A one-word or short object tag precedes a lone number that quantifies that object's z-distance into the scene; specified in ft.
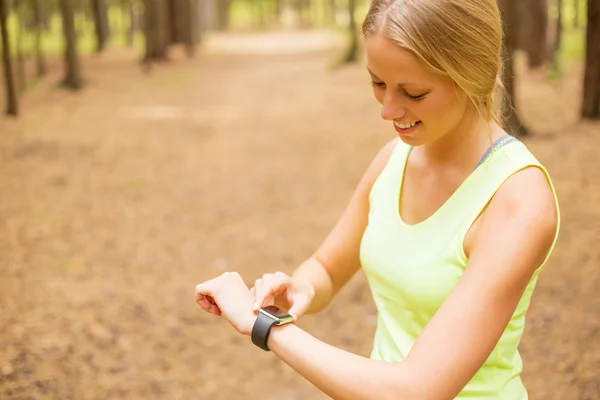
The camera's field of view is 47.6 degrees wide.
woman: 5.45
